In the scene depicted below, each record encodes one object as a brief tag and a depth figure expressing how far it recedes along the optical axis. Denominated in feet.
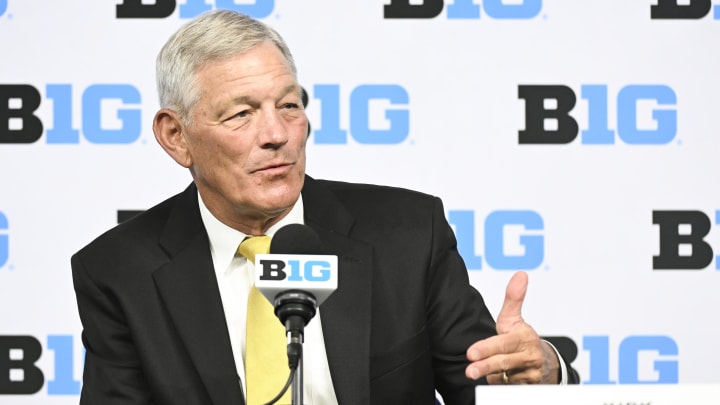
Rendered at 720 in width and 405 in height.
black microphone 14.98
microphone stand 14.90
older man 16.13
